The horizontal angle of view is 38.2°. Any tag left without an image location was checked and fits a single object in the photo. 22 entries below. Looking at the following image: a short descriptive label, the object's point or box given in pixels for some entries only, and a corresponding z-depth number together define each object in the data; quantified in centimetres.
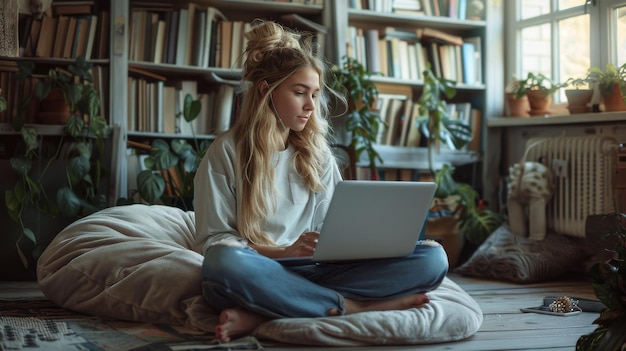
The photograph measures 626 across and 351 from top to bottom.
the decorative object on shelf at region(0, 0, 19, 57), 296
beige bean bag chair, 244
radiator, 416
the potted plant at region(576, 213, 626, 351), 206
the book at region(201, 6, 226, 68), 456
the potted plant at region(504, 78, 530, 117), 483
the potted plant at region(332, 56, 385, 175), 455
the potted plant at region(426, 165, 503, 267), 466
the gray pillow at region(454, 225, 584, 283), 421
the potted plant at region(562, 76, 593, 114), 436
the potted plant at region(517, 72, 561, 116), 461
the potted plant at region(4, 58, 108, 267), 407
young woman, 244
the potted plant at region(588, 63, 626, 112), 414
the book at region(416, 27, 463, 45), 491
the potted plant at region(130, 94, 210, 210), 418
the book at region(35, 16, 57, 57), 433
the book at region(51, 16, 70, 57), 436
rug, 229
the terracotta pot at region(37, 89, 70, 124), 425
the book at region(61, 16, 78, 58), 437
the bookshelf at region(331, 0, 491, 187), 479
